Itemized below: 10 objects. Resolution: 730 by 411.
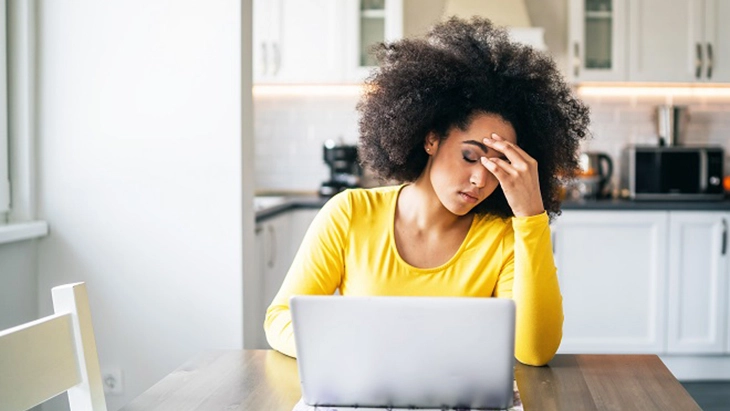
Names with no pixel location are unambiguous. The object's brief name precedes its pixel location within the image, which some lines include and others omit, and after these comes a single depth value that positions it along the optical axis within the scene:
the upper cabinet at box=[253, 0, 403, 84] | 4.45
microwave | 4.37
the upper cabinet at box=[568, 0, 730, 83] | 4.38
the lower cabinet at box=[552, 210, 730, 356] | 4.13
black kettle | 4.46
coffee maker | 4.53
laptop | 1.14
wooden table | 1.29
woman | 1.70
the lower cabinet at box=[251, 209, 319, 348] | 3.61
